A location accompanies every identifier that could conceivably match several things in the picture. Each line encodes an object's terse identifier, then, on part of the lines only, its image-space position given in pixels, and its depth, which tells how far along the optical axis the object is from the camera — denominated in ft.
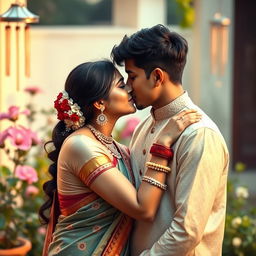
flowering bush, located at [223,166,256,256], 20.71
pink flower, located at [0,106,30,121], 18.19
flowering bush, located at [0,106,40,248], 18.04
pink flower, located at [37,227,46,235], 20.79
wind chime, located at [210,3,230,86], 33.17
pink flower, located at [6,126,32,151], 17.98
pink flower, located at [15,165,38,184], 18.50
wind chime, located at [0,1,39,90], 17.47
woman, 11.95
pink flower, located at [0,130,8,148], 17.84
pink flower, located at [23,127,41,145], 18.31
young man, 11.67
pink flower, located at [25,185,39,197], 21.28
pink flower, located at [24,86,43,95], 22.48
